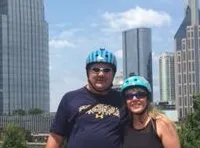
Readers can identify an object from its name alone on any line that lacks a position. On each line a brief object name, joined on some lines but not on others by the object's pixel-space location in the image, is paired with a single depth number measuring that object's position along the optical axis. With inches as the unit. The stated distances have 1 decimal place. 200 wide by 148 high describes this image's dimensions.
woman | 170.6
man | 179.9
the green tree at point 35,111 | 5059.1
